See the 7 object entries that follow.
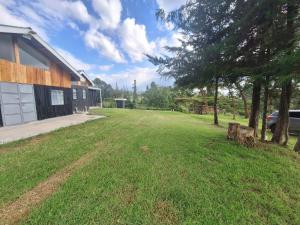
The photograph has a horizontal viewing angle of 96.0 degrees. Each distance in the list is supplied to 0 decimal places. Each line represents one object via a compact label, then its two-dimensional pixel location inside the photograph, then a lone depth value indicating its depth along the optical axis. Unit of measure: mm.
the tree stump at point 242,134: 4756
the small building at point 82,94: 15010
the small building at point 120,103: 22397
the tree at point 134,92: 22924
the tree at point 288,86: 3365
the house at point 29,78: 6618
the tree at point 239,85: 4443
